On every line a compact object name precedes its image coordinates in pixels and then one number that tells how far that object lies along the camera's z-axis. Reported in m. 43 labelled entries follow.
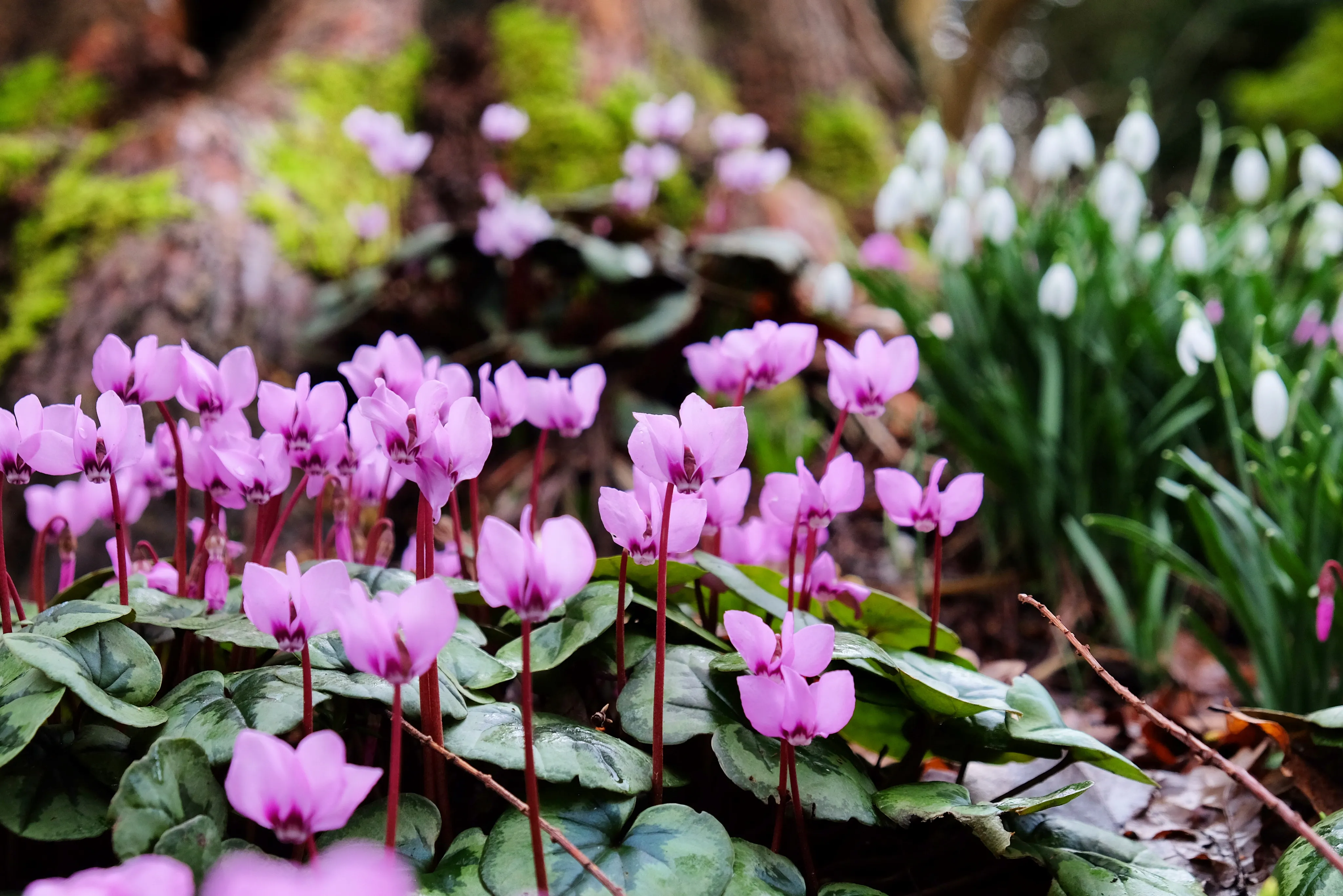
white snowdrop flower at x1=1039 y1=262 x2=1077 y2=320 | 0.81
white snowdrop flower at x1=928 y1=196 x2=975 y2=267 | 0.98
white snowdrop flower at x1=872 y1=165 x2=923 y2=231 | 1.02
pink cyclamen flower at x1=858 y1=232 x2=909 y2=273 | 1.34
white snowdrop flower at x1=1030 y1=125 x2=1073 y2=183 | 1.01
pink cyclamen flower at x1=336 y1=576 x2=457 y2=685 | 0.42
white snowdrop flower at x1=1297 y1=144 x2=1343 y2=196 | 0.95
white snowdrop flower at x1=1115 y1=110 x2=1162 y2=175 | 0.97
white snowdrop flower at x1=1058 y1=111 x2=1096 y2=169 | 1.00
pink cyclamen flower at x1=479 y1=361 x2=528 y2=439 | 0.52
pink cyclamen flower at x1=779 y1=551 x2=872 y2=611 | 0.55
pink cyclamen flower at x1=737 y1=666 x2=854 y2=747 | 0.46
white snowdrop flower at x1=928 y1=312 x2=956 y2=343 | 1.02
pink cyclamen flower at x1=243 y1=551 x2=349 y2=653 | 0.45
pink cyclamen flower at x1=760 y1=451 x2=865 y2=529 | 0.52
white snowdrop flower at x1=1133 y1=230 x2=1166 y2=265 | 1.04
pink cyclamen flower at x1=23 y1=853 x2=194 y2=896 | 0.40
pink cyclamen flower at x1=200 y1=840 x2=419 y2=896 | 0.38
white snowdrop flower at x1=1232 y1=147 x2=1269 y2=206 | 0.97
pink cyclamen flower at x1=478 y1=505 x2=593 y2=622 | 0.43
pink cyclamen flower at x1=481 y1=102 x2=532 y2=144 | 1.15
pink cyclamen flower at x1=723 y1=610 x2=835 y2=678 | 0.46
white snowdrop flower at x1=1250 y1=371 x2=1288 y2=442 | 0.63
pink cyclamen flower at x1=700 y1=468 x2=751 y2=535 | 0.54
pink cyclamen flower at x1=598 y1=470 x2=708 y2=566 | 0.47
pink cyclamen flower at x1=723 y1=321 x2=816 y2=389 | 0.53
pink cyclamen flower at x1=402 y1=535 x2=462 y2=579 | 0.57
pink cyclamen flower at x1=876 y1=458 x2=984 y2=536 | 0.52
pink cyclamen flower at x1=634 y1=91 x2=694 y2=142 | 1.15
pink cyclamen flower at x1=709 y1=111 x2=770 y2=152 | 1.20
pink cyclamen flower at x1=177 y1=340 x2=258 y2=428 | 0.51
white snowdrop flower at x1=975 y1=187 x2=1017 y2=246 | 0.96
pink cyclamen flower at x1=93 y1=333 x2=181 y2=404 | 0.50
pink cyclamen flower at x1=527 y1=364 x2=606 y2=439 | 0.54
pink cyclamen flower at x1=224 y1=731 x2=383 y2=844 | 0.42
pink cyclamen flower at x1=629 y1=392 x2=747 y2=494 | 0.46
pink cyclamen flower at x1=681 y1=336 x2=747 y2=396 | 0.55
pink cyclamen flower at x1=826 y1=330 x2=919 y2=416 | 0.53
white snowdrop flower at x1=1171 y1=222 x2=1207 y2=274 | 0.89
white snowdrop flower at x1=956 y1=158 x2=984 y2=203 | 1.01
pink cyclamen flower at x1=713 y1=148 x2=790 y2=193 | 1.18
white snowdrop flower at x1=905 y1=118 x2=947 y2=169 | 1.04
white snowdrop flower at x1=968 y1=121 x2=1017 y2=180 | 1.00
